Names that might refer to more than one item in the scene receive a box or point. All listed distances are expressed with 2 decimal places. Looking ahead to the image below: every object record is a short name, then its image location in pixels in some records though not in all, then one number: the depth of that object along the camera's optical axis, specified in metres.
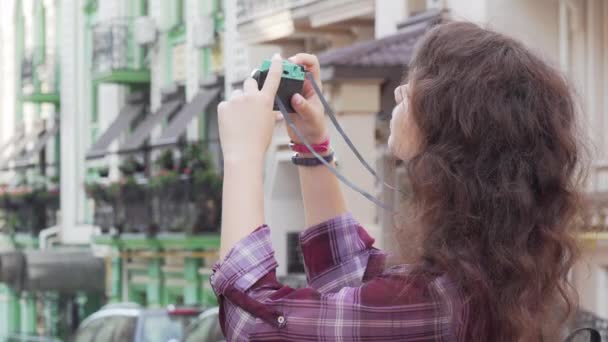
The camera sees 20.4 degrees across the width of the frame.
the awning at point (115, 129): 31.81
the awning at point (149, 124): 30.23
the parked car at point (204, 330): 14.27
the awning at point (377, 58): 17.23
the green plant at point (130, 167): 30.72
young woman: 2.85
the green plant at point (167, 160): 28.50
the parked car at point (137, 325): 15.11
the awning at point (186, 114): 27.77
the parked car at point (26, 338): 34.06
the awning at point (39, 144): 38.44
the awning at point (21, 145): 39.94
